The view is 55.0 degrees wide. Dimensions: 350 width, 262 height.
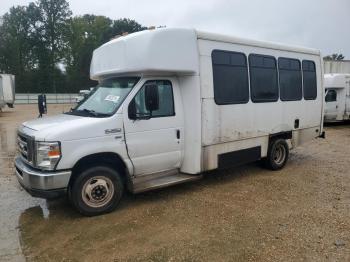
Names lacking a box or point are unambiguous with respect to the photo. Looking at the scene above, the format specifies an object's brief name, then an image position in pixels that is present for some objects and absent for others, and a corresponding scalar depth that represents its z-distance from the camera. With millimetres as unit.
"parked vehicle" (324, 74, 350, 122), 18656
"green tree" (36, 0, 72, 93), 68250
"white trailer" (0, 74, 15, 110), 29375
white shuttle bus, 5160
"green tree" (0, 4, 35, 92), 65688
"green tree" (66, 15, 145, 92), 65688
